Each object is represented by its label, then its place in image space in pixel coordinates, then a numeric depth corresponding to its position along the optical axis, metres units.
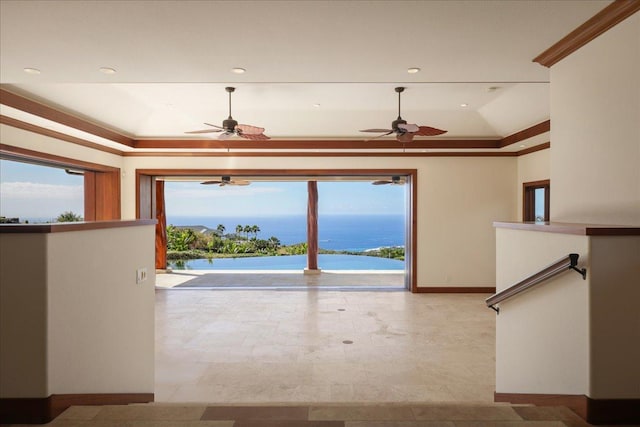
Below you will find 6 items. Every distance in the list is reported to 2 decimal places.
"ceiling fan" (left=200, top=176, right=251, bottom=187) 8.43
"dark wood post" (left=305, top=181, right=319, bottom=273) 9.51
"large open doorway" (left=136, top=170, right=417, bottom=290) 8.02
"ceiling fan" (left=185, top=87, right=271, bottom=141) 5.23
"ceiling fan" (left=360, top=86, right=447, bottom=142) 5.05
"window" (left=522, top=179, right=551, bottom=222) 7.43
